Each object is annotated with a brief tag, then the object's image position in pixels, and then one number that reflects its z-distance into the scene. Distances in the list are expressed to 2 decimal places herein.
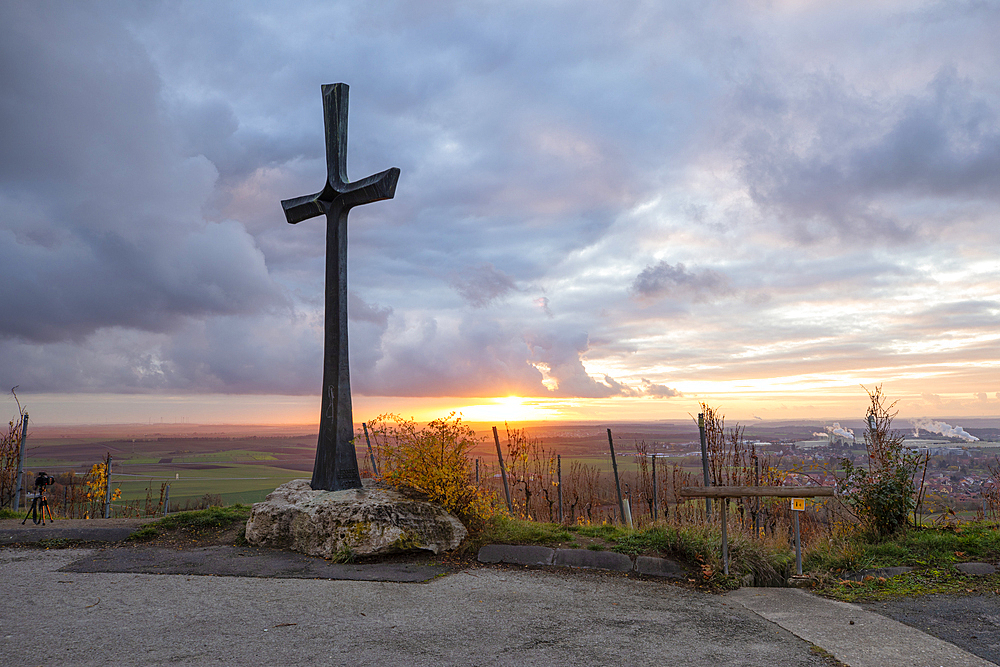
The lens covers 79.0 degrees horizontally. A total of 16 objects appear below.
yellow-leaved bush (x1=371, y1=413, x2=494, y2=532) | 8.38
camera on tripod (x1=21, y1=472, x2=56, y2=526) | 9.88
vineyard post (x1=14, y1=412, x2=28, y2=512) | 12.77
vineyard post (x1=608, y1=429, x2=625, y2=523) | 11.53
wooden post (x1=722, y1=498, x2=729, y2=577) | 6.73
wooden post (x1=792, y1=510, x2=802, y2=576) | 6.98
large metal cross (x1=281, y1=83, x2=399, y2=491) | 9.28
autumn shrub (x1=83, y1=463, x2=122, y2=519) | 14.27
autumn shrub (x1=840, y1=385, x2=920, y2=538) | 8.70
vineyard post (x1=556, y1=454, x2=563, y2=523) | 12.53
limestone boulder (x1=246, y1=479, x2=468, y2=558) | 7.63
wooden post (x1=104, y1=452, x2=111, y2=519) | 12.90
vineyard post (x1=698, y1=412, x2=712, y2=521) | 9.33
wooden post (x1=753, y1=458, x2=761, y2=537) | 10.84
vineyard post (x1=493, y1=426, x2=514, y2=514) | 11.72
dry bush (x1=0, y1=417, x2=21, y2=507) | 13.19
